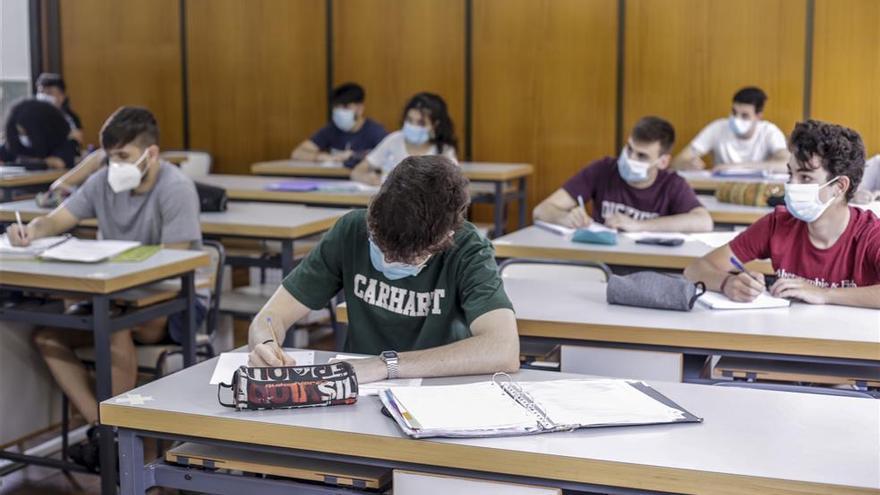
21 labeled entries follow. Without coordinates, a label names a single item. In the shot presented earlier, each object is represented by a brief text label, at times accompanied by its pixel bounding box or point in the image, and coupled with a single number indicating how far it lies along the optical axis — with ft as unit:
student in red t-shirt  9.55
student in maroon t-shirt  14.05
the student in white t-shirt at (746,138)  22.56
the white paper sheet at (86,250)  11.54
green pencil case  12.78
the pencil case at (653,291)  9.18
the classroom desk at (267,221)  14.16
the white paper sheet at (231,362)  7.28
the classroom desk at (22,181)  23.29
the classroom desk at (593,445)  5.50
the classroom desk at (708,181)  19.13
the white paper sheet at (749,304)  9.29
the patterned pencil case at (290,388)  6.50
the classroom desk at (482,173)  21.88
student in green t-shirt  7.18
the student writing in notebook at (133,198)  13.11
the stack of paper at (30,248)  12.03
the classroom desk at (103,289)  10.68
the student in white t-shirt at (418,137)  21.09
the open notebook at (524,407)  6.10
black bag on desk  15.67
